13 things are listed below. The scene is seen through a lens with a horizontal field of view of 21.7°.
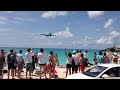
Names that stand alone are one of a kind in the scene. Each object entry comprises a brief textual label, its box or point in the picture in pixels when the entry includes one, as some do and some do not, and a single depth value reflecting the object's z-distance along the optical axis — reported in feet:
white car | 31.73
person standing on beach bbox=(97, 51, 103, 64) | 49.96
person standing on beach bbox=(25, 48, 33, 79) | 42.16
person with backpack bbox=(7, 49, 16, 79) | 41.83
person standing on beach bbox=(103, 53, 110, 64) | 49.90
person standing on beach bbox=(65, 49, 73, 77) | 45.70
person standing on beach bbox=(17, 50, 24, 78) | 43.20
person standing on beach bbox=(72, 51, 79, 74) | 46.16
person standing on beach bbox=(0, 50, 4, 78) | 42.36
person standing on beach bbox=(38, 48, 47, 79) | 42.80
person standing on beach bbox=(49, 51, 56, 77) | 46.86
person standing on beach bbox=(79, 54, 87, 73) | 48.12
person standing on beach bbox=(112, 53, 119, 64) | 49.83
